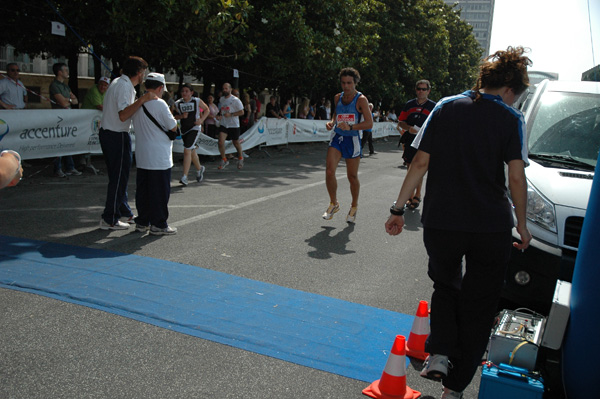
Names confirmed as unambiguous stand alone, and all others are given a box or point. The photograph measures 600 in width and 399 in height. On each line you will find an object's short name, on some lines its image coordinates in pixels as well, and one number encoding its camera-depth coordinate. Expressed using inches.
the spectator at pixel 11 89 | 442.3
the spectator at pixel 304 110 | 990.7
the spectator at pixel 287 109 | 922.1
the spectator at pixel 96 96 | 470.5
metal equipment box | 131.3
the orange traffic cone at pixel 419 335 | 157.9
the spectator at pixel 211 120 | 658.2
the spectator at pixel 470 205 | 132.0
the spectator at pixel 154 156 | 268.1
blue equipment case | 122.2
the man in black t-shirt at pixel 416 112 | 368.8
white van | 167.5
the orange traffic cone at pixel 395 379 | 133.7
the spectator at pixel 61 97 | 441.7
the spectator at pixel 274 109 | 838.6
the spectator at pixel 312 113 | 1015.0
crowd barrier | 399.2
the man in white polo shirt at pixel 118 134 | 269.4
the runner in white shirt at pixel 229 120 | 555.2
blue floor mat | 156.7
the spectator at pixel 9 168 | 97.3
